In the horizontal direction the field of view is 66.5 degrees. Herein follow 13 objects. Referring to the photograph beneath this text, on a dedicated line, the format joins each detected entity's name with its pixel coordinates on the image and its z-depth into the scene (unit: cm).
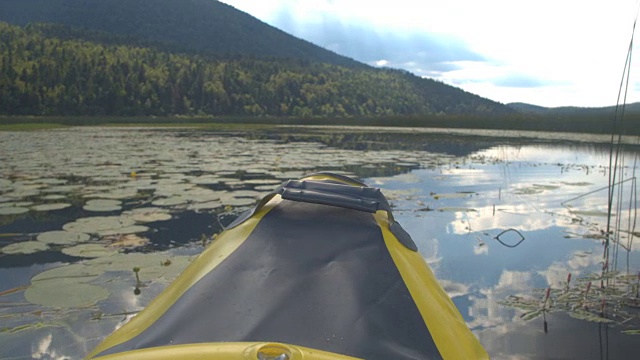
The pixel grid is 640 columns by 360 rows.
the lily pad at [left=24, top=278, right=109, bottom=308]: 227
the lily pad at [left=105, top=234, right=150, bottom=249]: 327
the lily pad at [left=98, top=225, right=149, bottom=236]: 357
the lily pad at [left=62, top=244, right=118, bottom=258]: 304
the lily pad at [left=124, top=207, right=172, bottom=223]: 404
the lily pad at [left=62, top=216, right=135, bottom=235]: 361
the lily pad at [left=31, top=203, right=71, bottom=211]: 433
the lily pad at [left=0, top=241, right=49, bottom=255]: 310
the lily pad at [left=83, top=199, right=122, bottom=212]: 433
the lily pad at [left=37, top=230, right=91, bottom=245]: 328
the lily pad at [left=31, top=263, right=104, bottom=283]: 258
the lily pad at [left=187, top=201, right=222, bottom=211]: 455
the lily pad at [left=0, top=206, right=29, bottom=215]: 415
